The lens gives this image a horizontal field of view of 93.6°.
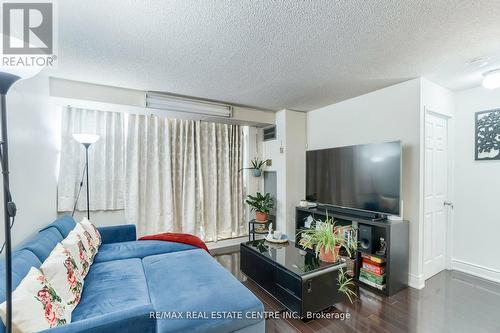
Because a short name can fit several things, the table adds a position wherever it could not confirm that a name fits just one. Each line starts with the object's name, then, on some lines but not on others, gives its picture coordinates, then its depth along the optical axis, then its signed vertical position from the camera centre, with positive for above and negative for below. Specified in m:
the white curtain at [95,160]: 3.04 +0.07
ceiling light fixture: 2.28 +0.85
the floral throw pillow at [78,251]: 1.72 -0.67
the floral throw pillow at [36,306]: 1.00 -0.65
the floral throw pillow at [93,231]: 2.34 -0.68
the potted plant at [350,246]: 2.66 -0.90
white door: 2.72 -0.33
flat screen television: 2.58 -0.14
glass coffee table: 1.93 -1.00
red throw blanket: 2.66 -0.85
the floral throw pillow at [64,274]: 1.37 -0.67
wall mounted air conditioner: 3.08 +0.84
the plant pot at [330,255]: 2.20 -0.84
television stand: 2.42 -0.90
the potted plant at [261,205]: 3.87 -0.66
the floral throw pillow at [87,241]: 2.03 -0.69
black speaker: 2.59 -0.81
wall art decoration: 2.65 +0.36
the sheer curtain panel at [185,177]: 3.44 -0.19
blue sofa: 1.16 -0.87
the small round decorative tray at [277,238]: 2.74 -0.85
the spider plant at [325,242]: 2.20 -0.73
